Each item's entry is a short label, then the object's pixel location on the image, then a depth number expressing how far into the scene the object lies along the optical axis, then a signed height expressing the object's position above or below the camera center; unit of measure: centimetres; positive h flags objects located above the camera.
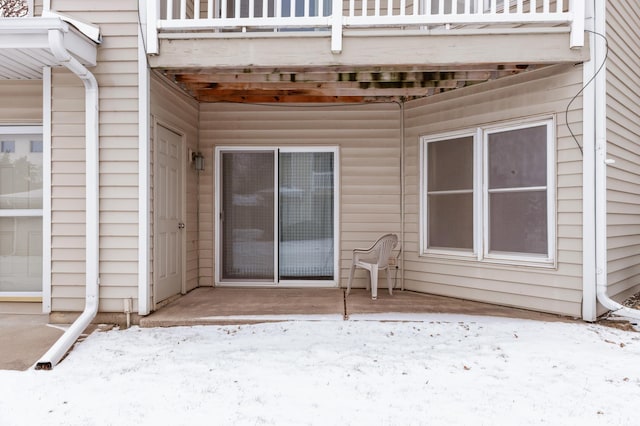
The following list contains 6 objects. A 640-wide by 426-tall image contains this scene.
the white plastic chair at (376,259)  475 -53
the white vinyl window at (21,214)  428 -2
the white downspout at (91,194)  384 +17
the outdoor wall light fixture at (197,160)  528 +65
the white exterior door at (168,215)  427 -3
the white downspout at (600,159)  382 +49
